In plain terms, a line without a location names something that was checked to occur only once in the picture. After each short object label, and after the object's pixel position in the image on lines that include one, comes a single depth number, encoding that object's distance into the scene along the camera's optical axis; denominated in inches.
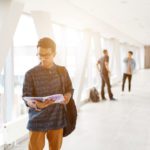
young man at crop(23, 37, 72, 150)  109.0
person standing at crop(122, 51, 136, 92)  448.5
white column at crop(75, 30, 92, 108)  362.0
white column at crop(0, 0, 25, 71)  178.7
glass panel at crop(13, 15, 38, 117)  260.8
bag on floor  409.1
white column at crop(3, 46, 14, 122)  238.9
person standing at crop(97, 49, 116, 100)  409.1
